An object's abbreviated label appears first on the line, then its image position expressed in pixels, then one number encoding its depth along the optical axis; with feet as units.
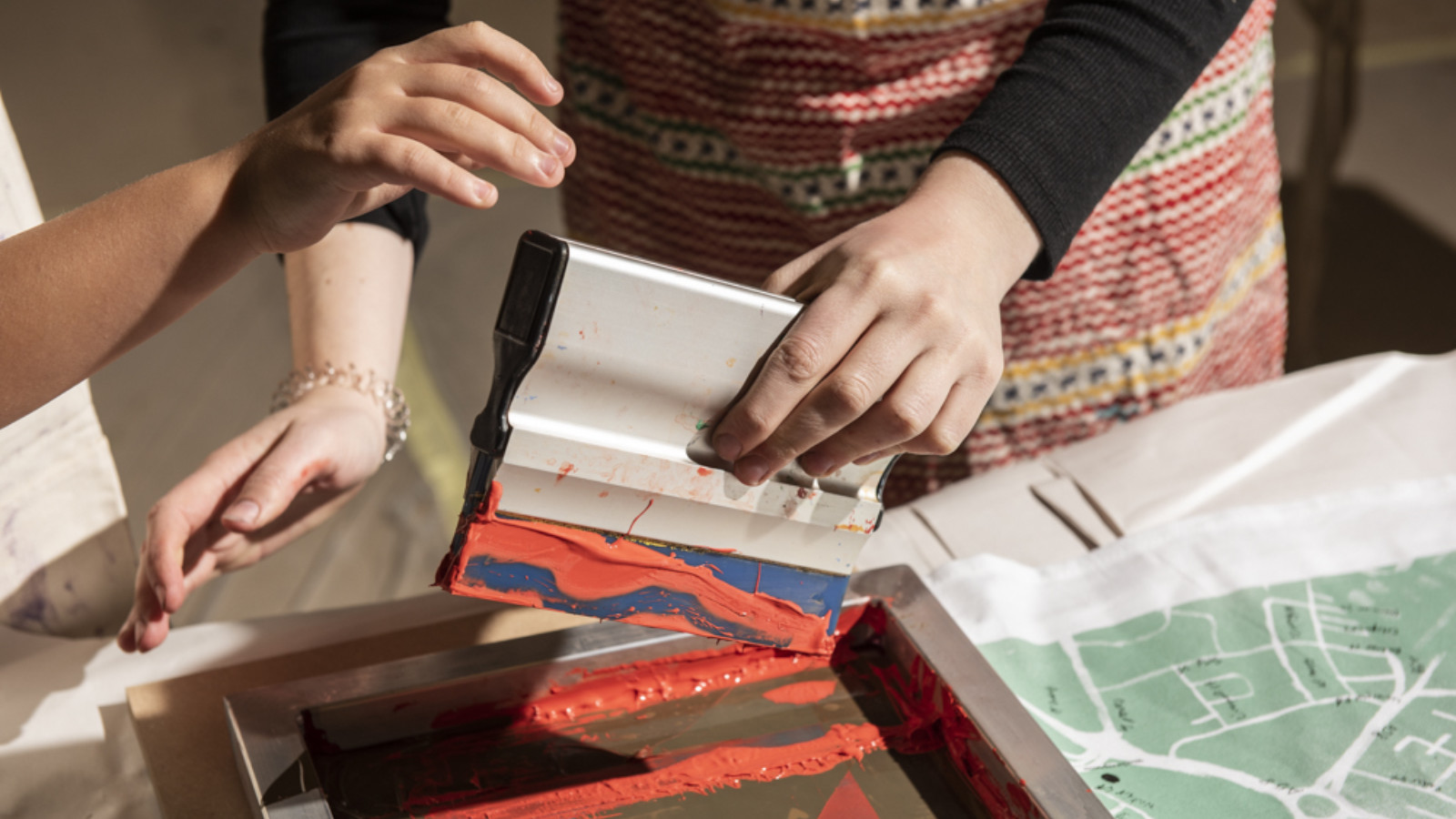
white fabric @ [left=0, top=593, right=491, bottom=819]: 1.68
